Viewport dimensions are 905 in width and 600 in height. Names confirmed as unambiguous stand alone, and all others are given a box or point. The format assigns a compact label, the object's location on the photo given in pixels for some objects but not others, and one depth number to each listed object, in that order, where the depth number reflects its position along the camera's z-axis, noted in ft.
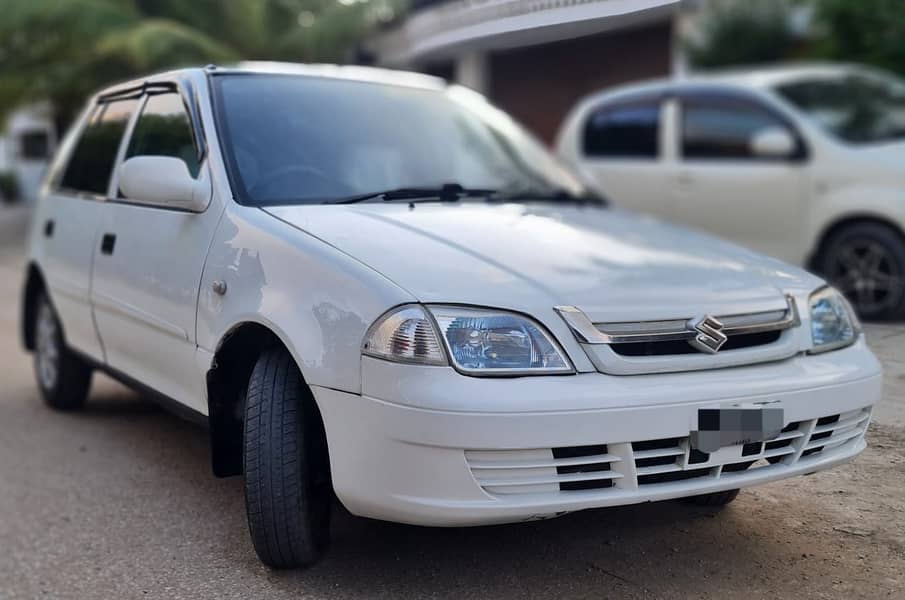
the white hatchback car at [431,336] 9.05
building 40.31
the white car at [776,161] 20.35
